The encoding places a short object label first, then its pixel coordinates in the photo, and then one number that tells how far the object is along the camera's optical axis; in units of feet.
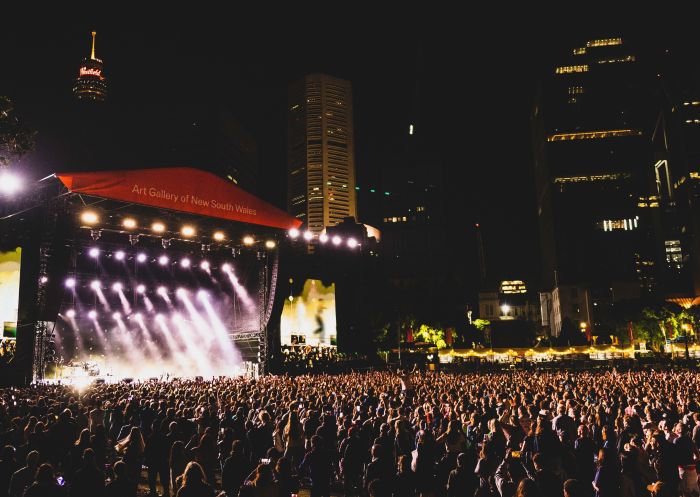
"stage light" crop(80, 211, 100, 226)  71.15
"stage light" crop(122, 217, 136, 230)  75.10
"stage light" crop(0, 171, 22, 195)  51.44
